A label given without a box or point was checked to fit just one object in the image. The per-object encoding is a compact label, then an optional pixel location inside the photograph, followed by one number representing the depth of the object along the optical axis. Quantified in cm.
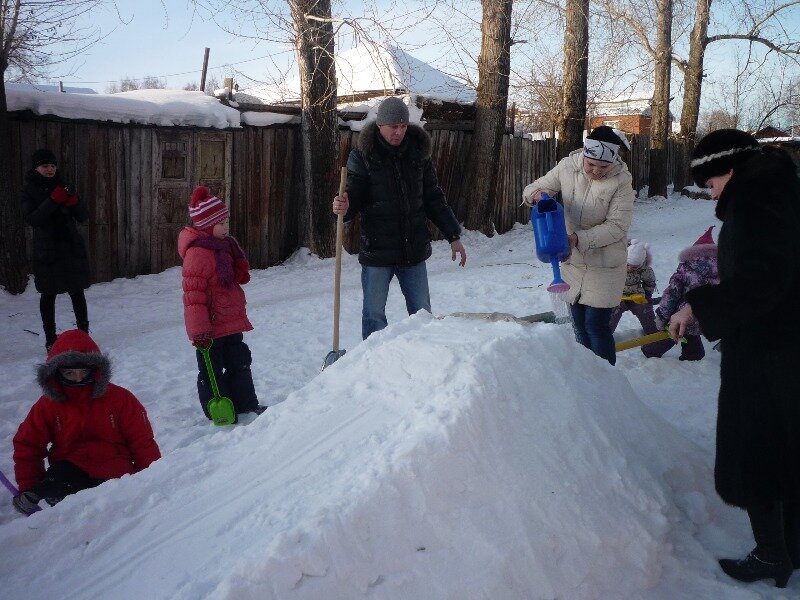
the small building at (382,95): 893
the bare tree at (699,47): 1789
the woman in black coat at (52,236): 591
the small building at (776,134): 3303
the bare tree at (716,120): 2969
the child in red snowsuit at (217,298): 421
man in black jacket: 462
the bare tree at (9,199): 718
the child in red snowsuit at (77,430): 319
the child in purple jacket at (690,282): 516
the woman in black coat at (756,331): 240
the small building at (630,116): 3819
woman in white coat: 407
